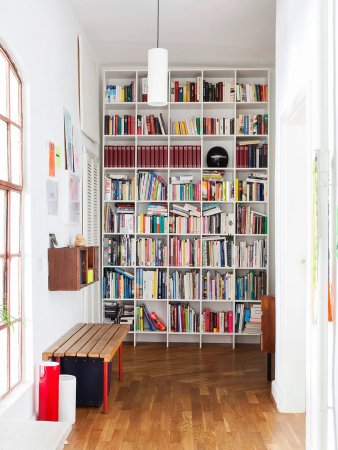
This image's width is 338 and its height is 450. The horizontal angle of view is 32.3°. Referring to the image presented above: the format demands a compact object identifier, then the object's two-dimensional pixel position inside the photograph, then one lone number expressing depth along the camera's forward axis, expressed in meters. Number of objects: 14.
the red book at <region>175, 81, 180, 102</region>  6.98
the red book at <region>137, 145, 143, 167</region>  6.98
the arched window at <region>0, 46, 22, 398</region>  3.69
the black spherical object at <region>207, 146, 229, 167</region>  7.02
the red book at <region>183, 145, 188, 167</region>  6.96
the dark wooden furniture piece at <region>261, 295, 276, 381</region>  5.20
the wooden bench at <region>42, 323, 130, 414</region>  4.27
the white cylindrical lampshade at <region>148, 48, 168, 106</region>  4.83
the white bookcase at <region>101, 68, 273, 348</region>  6.98
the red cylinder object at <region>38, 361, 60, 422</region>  3.96
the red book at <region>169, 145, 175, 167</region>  6.97
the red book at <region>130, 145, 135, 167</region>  6.99
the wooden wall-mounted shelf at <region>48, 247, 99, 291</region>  4.52
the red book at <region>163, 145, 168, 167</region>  6.97
